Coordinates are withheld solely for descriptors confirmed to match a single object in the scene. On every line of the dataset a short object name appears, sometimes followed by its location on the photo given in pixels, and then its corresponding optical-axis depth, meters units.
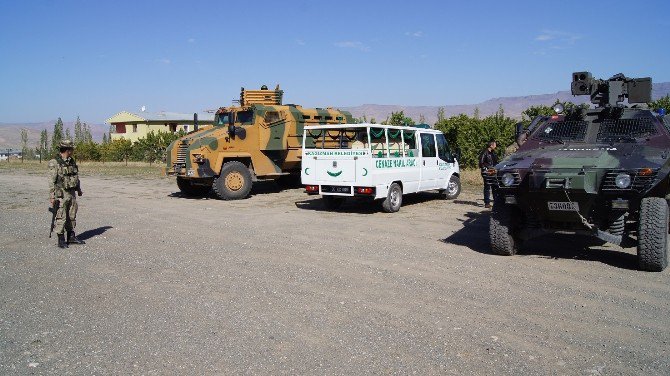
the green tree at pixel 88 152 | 40.81
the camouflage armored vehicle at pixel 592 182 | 6.77
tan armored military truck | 15.34
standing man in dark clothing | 13.17
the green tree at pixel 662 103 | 20.95
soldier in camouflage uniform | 8.45
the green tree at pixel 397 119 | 26.29
